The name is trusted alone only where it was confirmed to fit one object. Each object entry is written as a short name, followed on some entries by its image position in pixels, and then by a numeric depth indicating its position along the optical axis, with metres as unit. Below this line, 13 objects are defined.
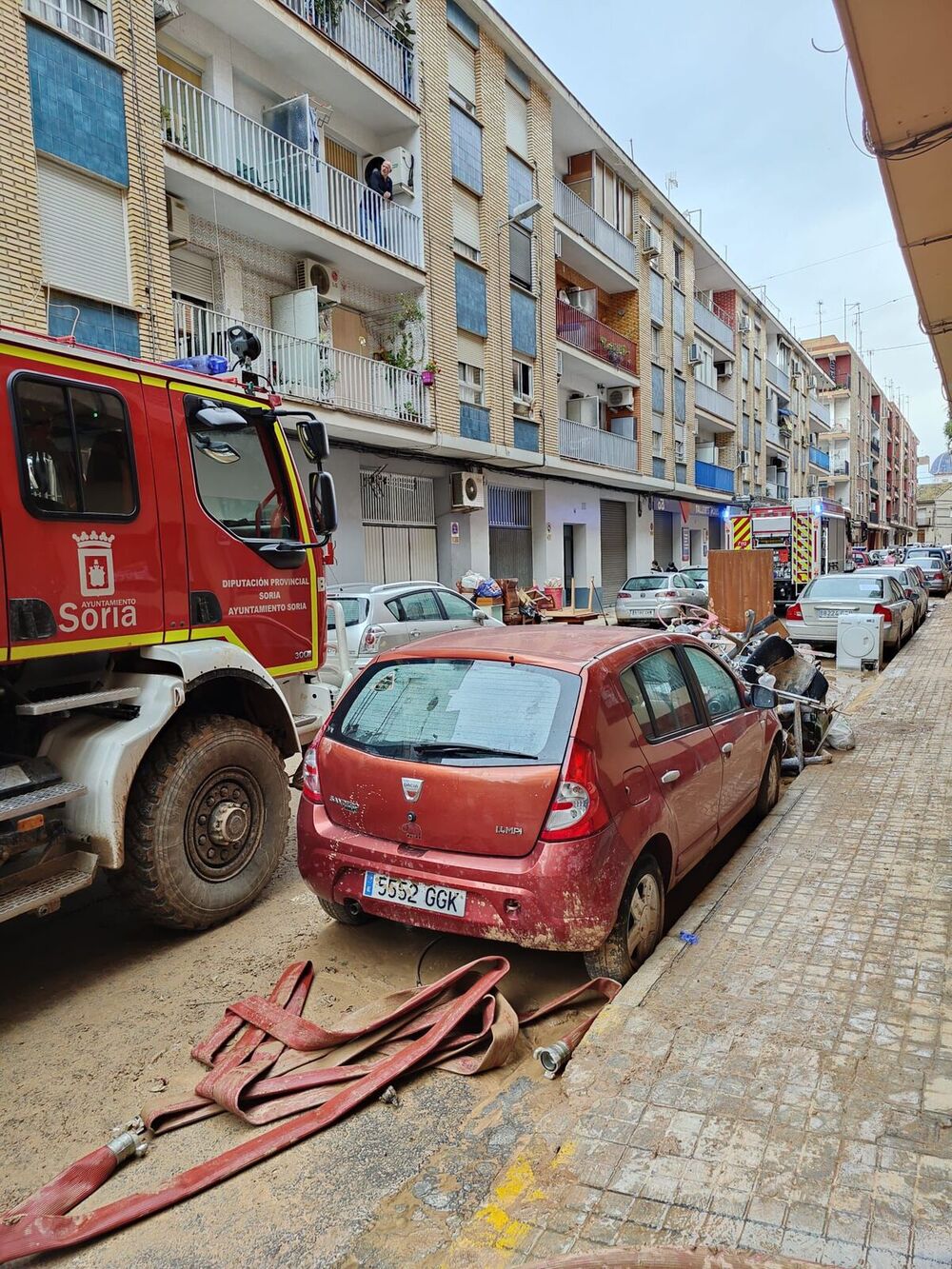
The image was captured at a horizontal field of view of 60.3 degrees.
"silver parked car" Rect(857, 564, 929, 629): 18.80
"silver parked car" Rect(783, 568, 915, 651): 13.84
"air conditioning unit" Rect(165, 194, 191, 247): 12.09
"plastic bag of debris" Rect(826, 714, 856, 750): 7.64
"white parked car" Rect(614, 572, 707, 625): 19.21
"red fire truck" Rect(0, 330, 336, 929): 3.57
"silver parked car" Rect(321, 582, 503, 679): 9.88
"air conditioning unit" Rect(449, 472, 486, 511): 18.59
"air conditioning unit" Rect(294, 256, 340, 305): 14.57
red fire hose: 2.36
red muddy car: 3.31
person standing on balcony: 15.25
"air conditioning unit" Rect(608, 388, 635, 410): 26.97
